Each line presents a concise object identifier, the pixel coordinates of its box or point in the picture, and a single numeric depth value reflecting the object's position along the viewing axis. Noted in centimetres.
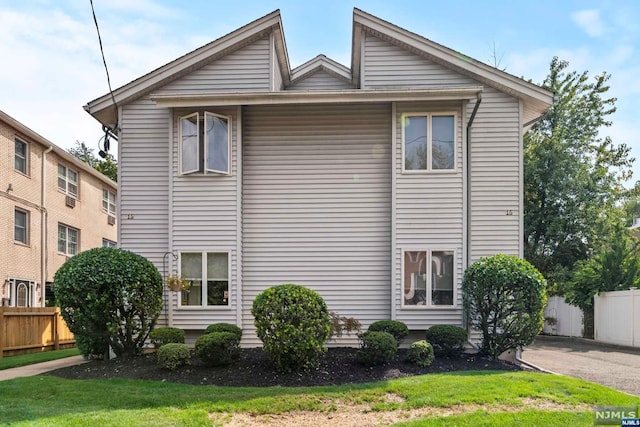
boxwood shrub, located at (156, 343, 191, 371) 927
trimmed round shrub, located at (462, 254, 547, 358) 1030
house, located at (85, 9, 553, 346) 1195
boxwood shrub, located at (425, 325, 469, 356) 1059
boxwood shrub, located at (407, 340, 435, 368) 980
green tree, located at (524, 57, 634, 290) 2519
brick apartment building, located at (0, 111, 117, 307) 1847
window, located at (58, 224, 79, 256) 2275
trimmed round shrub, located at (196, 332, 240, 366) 938
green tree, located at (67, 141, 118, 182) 3925
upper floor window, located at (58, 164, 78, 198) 2258
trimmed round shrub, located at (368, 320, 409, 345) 1091
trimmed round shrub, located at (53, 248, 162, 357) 1004
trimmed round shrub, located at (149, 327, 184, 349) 1056
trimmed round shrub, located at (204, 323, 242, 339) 1088
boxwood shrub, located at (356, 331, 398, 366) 951
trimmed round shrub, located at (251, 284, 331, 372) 886
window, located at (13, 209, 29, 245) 1939
